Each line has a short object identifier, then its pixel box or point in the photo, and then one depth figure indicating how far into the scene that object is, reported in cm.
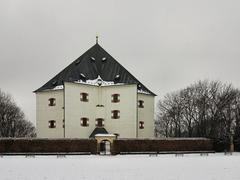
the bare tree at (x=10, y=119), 8062
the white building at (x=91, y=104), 5444
